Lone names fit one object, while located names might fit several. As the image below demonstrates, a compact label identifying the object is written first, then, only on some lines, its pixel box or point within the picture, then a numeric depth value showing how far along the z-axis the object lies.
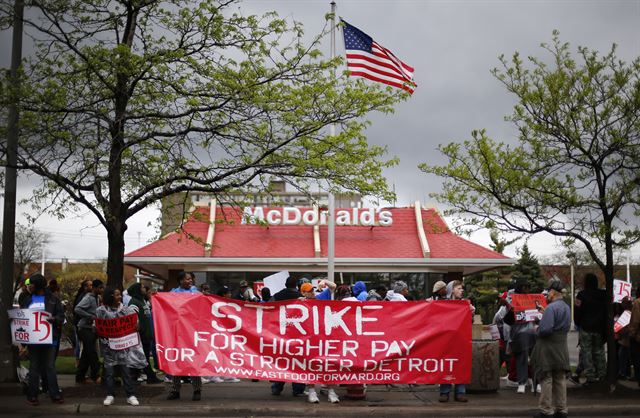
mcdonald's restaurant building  31.52
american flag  20.09
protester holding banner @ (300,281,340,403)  11.97
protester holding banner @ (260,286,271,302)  15.79
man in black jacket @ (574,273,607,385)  13.81
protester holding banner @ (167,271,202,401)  12.08
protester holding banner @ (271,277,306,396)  12.36
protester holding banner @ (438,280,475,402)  12.21
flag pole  20.47
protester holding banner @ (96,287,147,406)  11.45
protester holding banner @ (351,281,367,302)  13.96
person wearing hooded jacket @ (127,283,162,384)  14.21
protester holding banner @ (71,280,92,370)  13.71
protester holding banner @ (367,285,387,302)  14.91
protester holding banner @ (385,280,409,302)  15.57
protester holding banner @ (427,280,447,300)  13.19
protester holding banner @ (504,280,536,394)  13.65
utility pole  12.95
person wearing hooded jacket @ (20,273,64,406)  11.52
